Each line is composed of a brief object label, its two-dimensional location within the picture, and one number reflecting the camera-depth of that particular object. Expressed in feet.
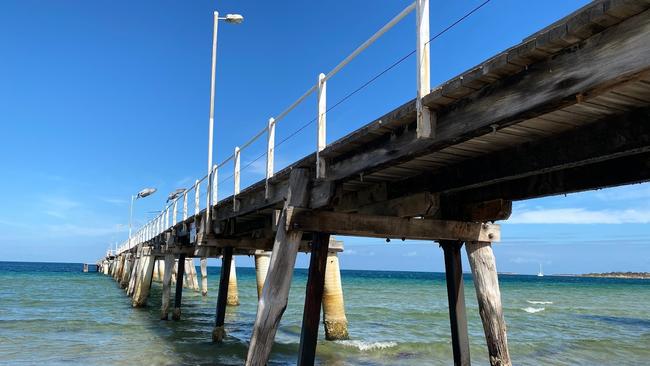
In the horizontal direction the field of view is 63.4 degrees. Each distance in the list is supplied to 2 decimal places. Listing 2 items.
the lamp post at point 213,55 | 50.26
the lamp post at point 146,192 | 135.74
